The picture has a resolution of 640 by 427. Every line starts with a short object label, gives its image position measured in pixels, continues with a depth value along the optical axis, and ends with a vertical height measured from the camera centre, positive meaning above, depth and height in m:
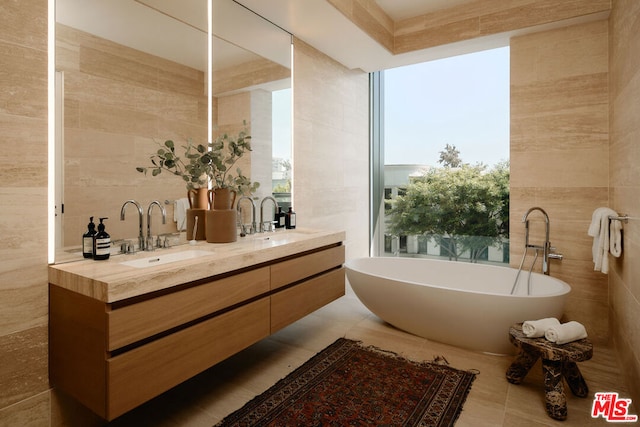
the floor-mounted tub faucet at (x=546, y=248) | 3.13 -0.32
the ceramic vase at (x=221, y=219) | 2.34 -0.06
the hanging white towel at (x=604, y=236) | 2.36 -0.17
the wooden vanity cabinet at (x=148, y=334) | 1.43 -0.55
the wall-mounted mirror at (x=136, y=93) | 1.80 +0.68
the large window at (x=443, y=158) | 3.80 +0.57
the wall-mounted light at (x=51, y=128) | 1.68 +0.36
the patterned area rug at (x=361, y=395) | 1.92 -1.05
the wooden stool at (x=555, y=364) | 1.95 -0.85
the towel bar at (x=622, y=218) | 2.26 -0.04
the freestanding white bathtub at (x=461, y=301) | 2.46 -0.66
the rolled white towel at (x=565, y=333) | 2.05 -0.68
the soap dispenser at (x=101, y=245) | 1.79 -0.17
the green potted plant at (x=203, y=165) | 2.21 +0.27
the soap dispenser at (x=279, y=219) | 3.14 -0.08
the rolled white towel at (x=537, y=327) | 2.14 -0.67
